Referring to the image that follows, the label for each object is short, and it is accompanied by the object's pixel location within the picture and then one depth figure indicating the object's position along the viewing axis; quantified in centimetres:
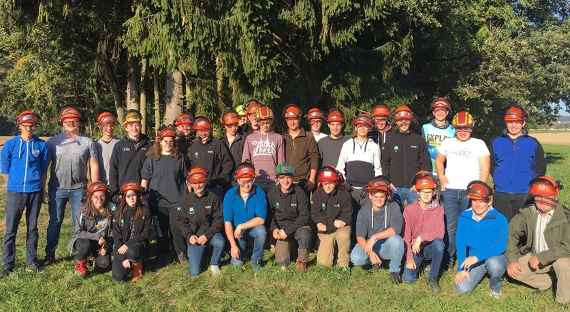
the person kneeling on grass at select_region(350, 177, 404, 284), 569
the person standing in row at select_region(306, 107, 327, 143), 696
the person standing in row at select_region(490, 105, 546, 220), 580
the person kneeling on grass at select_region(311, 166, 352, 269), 607
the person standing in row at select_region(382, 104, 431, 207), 610
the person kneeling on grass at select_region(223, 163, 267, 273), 604
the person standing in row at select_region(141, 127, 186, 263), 625
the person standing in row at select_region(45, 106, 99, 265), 605
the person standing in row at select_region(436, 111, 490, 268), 584
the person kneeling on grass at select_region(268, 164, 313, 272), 609
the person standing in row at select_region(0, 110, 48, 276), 574
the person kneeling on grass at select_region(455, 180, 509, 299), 524
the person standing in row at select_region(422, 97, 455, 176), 624
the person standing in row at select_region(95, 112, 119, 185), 636
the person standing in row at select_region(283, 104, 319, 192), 654
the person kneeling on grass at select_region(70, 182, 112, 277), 588
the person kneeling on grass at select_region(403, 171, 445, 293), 552
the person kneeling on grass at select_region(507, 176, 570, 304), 504
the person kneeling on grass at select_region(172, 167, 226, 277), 593
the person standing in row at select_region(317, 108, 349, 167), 658
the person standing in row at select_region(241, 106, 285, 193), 654
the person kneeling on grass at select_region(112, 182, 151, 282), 581
